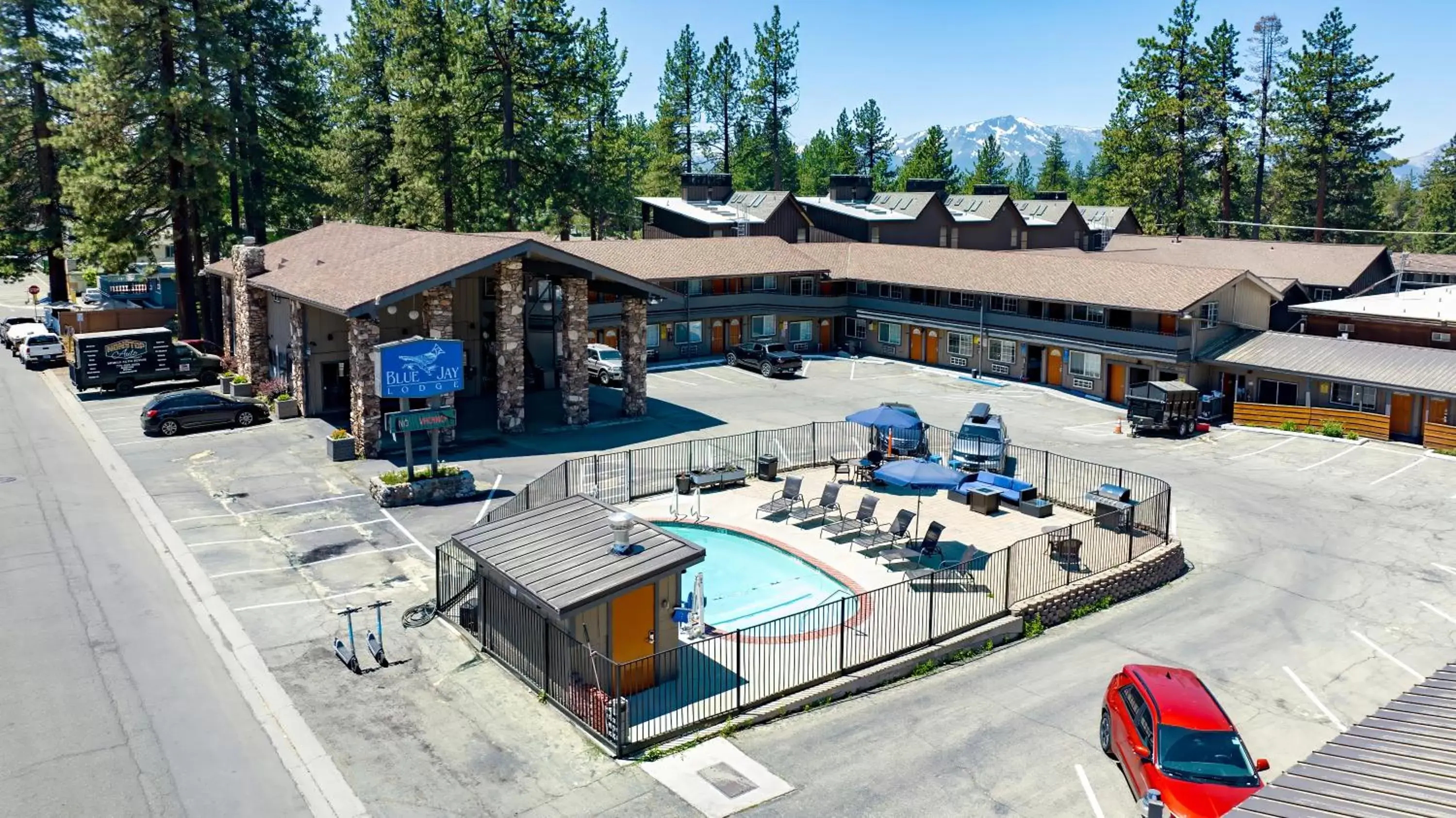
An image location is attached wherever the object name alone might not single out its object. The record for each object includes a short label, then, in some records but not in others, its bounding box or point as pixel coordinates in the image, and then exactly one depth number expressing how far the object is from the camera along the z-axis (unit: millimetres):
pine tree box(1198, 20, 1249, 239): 78562
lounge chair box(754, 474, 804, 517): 29516
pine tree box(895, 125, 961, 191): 116000
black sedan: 37375
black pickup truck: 52312
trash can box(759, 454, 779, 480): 32875
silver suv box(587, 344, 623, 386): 48438
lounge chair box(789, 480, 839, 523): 28641
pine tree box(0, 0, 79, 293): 57500
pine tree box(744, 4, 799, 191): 101438
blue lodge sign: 29344
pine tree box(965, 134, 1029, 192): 130875
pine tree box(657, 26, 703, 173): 106938
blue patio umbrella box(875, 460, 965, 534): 26453
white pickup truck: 51344
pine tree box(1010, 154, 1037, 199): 149988
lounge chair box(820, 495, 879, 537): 27500
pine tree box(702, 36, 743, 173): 105562
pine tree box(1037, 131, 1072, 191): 153500
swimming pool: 23250
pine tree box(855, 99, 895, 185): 123750
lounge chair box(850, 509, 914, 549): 26594
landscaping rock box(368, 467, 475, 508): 29484
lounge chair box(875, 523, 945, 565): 25547
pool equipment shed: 18234
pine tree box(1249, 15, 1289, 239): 87750
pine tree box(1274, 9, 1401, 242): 77000
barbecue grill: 26906
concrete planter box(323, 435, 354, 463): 34125
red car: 14570
